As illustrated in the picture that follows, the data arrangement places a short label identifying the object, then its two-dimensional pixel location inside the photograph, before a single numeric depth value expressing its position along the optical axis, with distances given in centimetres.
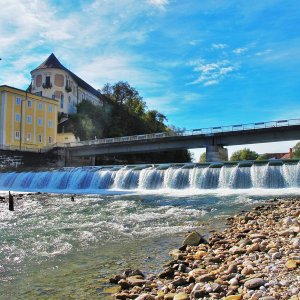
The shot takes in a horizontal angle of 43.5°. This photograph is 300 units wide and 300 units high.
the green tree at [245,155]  12719
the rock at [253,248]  713
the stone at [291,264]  548
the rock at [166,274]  644
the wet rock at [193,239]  871
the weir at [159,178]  2822
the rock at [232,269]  585
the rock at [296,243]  674
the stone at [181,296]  501
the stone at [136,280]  617
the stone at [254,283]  499
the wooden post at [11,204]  1913
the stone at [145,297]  526
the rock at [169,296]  516
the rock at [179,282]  577
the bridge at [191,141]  4231
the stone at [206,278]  568
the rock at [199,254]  734
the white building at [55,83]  7344
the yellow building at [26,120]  5838
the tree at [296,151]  10713
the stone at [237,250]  724
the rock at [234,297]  472
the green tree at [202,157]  13125
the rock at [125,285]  620
